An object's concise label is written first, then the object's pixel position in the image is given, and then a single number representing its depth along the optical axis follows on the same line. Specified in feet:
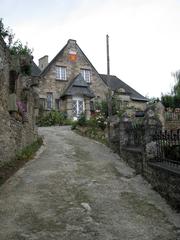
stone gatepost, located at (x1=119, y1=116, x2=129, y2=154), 34.45
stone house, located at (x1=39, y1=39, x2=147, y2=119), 78.18
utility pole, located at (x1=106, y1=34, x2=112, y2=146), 42.06
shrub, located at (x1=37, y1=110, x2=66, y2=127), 66.71
